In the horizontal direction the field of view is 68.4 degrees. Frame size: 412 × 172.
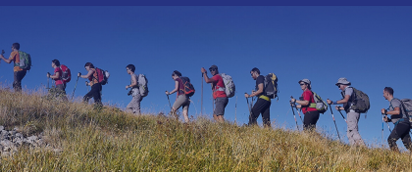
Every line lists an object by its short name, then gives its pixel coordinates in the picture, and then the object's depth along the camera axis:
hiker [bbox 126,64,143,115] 11.49
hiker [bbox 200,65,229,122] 9.43
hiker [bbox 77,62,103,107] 11.45
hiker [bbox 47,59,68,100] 11.54
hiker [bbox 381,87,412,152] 8.10
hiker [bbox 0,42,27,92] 11.67
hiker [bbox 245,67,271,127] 9.02
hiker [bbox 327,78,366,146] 8.48
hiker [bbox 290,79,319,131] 8.59
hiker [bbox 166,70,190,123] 10.37
